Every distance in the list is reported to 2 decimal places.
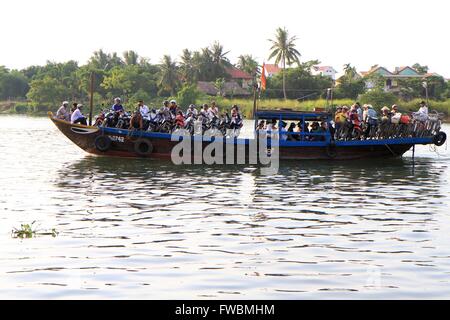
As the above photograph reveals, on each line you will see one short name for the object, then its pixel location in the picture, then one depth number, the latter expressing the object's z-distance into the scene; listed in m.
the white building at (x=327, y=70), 140.62
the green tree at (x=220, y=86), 91.59
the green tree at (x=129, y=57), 111.31
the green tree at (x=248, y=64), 109.19
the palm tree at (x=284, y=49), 96.06
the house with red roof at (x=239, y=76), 104.06
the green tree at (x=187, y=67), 97.19
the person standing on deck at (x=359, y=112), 28.34
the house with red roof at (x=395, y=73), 98.06
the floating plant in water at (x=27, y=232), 13.09
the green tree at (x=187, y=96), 84.88
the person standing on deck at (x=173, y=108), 27.75
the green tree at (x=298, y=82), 84.50
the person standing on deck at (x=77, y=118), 28.62
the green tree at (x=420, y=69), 116.96
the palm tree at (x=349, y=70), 97.67
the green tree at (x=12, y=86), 107.62
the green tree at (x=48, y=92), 93.12
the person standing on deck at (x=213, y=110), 27.67
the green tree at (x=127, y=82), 90.62
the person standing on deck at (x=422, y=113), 29.55
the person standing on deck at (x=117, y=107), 27.94
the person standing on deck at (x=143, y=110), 27.48
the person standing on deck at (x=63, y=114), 28.95
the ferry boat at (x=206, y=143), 27.30
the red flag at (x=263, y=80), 30.05
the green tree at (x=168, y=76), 93.88
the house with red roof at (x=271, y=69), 135.54
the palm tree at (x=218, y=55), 99.38
